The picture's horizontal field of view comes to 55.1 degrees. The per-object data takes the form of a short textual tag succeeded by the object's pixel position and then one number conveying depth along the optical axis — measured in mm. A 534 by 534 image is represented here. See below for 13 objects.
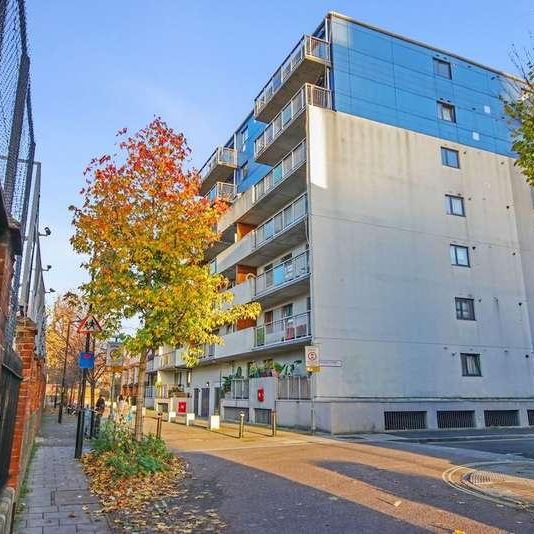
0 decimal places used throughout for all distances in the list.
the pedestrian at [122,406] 30680
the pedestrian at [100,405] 32431
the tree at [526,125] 8516
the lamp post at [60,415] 28434
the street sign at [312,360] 20078
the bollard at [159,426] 14281
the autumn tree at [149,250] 11688
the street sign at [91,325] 12641
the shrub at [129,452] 9320
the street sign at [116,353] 13695
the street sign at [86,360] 13255
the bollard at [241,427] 19203
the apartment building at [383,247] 23016
